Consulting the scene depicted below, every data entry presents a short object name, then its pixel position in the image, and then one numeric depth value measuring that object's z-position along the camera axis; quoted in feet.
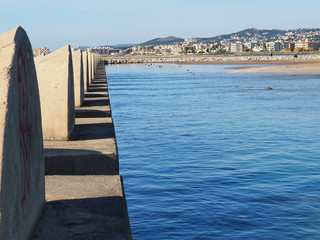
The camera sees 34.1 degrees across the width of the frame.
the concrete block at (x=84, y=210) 14.49
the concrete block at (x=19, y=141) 10.82
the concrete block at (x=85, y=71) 61.98
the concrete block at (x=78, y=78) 42.46
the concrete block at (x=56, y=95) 26.81
